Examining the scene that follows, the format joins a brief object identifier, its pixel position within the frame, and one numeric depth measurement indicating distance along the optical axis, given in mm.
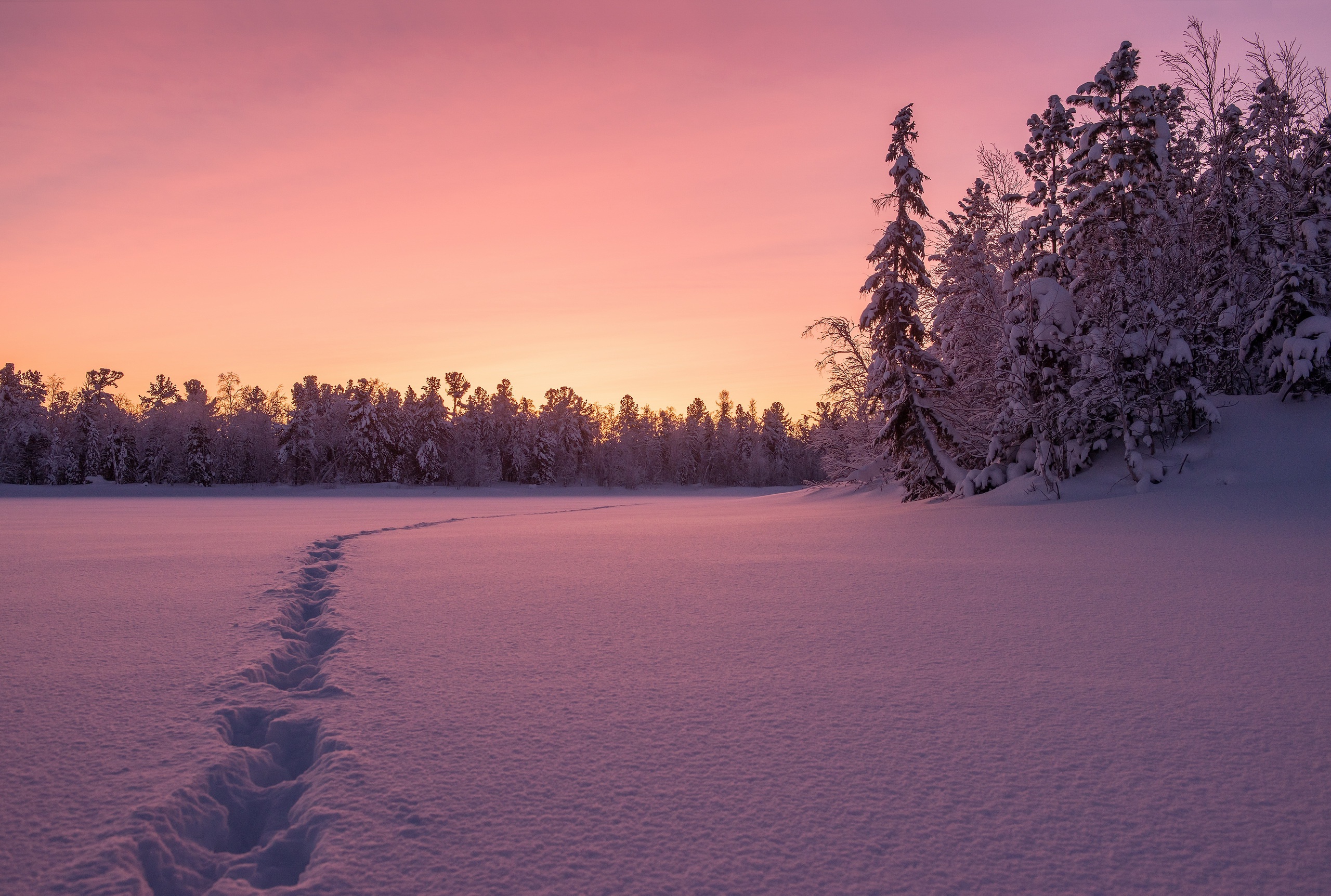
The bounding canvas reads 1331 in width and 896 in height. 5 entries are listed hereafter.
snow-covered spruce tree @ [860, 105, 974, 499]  19703
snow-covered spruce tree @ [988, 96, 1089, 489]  16000
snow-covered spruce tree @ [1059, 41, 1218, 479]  15344
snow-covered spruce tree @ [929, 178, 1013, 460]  20516
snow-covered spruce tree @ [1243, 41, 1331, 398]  15562
